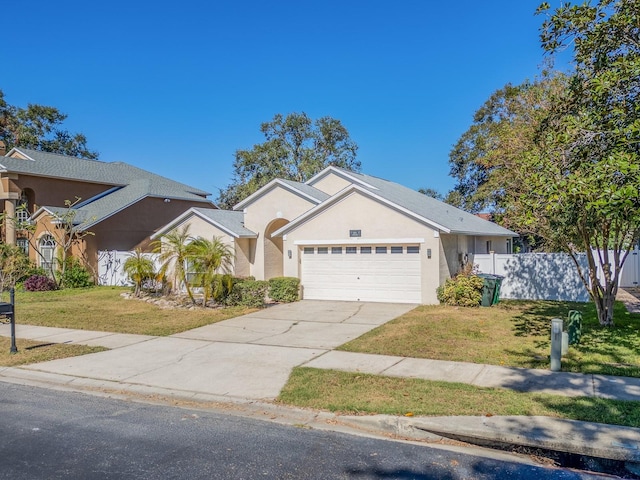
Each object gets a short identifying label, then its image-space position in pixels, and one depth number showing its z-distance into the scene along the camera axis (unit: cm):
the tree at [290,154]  4594
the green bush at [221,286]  1708
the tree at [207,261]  1658
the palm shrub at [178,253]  1691
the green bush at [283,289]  1847
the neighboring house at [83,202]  2595
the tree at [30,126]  4459
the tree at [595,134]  831
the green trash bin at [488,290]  1648
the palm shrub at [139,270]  1972
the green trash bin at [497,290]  1680
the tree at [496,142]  1956
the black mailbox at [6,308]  1050
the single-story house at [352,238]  1727
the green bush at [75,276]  2400
